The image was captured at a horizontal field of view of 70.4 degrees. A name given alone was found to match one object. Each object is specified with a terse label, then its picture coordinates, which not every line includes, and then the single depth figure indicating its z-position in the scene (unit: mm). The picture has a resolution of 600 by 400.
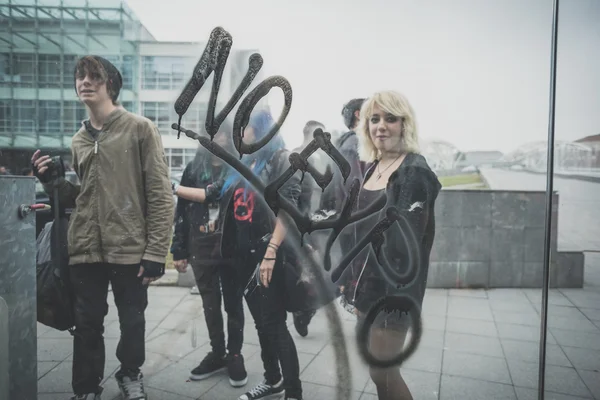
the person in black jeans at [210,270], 2475
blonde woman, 2217
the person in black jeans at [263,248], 2338
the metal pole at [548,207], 2176
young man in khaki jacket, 2350
